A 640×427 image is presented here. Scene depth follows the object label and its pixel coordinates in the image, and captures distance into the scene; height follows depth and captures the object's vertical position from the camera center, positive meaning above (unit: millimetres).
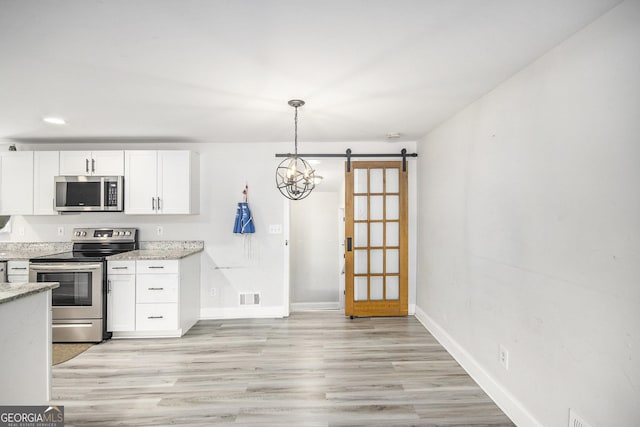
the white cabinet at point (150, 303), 3518 -965
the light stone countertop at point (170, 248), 3840 -417
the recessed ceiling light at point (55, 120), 3119 +958
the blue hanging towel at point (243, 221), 4082 -60
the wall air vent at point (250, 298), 4246 -1093
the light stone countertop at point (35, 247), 4090 -401
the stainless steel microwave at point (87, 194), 3816 +266
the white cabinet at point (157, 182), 3877 +417
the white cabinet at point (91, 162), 3840 +652
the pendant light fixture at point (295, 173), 2654 +362
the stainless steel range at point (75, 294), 3400 -837
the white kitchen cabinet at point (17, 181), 3830 +422
